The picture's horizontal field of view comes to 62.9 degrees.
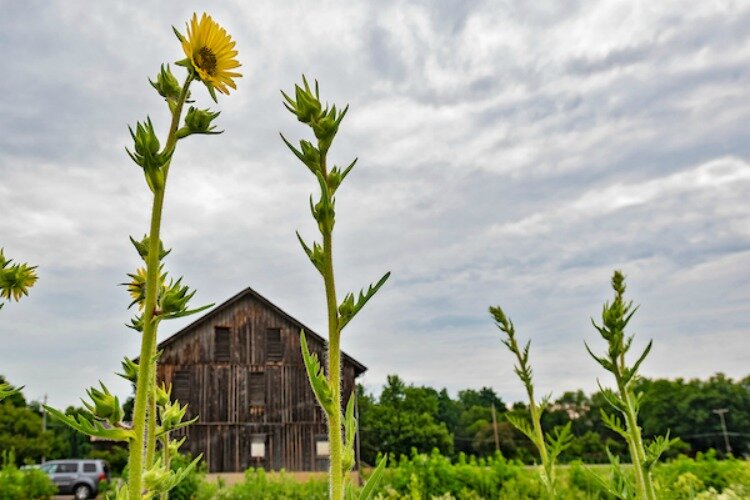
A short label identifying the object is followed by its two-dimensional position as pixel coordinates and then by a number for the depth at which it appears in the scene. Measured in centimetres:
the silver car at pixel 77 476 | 2947
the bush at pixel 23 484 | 1080
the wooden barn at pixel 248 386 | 2720
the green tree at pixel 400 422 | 5675
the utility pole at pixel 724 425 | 6594
